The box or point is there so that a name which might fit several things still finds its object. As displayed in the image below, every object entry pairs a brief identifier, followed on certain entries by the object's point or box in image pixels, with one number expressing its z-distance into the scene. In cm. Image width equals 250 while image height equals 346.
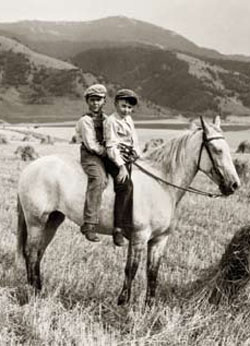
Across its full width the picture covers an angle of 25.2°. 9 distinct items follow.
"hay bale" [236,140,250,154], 3456
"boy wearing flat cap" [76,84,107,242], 618
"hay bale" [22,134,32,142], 4408
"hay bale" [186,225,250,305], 596
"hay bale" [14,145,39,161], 2441
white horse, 604
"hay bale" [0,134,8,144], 3784
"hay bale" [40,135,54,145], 3972
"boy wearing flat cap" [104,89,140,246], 608
